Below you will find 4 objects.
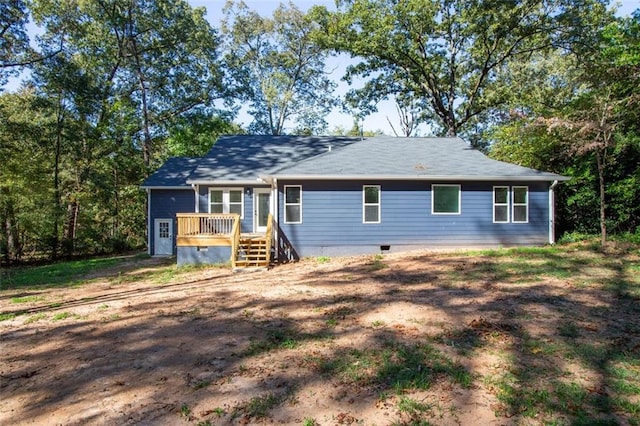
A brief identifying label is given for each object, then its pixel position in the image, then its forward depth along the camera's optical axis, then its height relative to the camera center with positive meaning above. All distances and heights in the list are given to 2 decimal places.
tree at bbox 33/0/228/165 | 21.16 +9.42
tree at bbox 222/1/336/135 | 31.12 +12.10
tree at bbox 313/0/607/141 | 18.72 +8.91
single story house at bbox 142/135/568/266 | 12.52 +0.08
